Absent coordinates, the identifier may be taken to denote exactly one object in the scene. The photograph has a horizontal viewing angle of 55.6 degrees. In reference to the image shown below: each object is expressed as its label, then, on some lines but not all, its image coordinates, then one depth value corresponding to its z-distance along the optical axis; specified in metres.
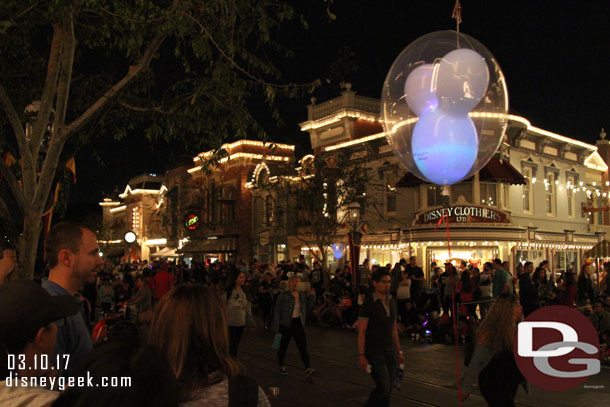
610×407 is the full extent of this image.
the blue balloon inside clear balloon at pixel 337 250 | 28.05
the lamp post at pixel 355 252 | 17.86
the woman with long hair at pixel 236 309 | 9.52
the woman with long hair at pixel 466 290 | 14.62
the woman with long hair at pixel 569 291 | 12.52
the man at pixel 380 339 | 6.58
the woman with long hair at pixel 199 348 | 2.39
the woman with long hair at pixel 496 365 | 5.19
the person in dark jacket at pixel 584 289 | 13.83
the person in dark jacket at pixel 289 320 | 9.95
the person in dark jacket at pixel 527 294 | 12.76
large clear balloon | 7.30
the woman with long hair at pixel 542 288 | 14.96
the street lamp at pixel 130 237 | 25.69
